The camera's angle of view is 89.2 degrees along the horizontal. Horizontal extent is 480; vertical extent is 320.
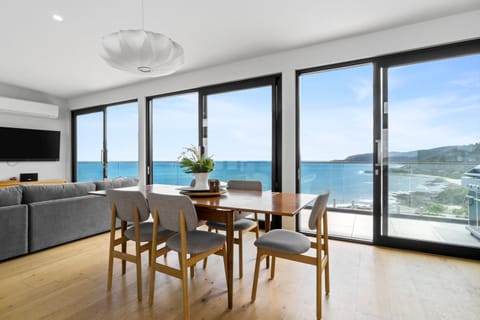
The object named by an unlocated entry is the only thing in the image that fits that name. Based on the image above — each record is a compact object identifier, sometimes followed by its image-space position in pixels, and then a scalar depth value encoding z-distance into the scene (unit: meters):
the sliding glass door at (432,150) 2.57
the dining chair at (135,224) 1.84
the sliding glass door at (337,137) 3.23
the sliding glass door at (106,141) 5.16
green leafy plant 2.14
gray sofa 2.49
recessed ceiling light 2.55
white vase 2.16
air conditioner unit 4.82
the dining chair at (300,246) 1.58
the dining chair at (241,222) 2.15
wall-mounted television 5.00
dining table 1.50
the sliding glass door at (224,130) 3.62
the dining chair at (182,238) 1.55
